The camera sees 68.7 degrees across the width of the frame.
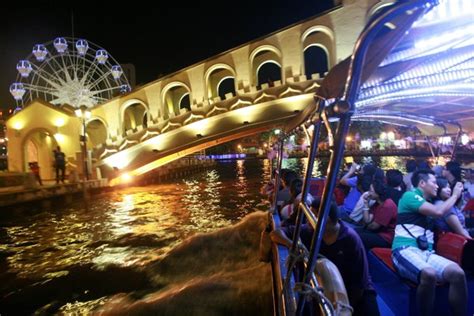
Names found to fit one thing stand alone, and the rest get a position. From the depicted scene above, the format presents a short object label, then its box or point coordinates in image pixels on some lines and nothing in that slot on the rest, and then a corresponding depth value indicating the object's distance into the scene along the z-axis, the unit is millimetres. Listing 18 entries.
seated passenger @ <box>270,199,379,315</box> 2908
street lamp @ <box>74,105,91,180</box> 20297
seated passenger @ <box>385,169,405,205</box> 5297
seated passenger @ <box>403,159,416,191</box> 5714
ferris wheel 30719
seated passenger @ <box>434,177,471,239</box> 3556
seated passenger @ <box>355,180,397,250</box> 4777
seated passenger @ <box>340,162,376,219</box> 6925
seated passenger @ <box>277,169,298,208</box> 5788
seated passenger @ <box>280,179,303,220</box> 5028
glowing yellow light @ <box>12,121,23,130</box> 25609
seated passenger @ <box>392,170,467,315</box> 2826
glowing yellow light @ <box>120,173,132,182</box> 23316
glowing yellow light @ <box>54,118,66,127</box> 24766
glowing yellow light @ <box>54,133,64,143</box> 24719
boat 1729
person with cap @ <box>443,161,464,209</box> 5223
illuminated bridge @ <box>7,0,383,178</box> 19016
